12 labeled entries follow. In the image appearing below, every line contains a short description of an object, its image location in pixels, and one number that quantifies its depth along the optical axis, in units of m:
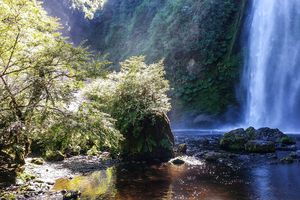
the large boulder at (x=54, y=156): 18.05
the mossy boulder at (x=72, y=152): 19.43
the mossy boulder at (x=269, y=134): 20.89
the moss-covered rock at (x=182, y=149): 19.39
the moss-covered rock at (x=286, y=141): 20.20
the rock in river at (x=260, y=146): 18.73
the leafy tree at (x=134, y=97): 17.89
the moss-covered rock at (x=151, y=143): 17.92
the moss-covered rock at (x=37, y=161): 16.69
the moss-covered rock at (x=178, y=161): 16.71
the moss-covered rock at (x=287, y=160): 16.03
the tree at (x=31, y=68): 10.21
